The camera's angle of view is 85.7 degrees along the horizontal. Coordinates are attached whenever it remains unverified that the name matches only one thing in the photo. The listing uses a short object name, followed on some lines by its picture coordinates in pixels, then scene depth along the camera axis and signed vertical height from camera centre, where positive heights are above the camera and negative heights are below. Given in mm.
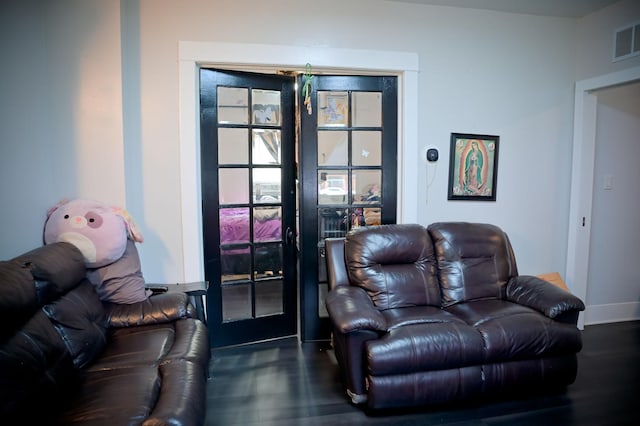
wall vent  2773 +1193
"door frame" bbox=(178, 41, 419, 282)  2566 +872
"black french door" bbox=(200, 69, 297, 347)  2707 -137
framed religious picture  3068 +176
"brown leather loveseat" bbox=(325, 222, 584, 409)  1957 -831
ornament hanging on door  2785 +784
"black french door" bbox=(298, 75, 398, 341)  2859 +157
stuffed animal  2041 -333
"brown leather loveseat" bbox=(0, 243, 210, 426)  1249 -807
